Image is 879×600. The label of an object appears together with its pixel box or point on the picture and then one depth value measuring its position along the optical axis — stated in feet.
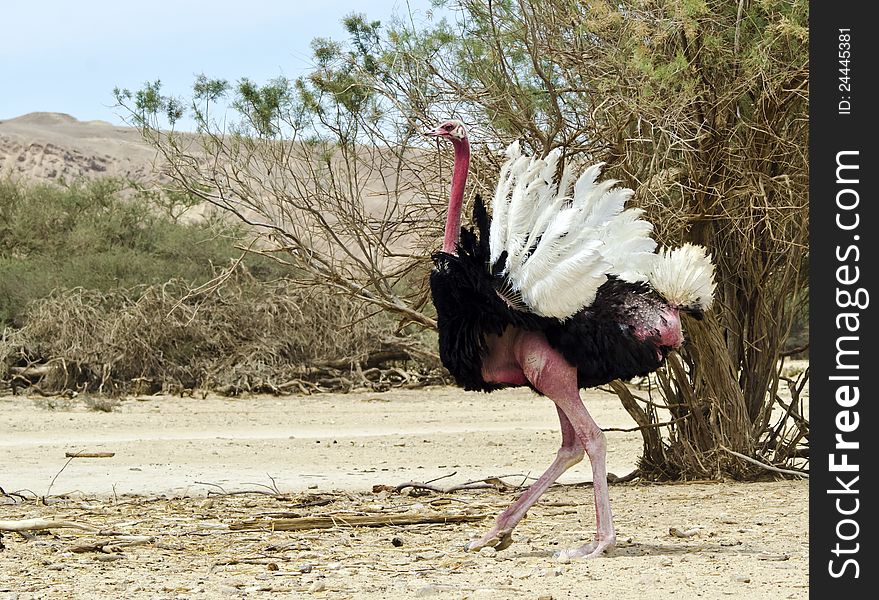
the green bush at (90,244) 161.48
